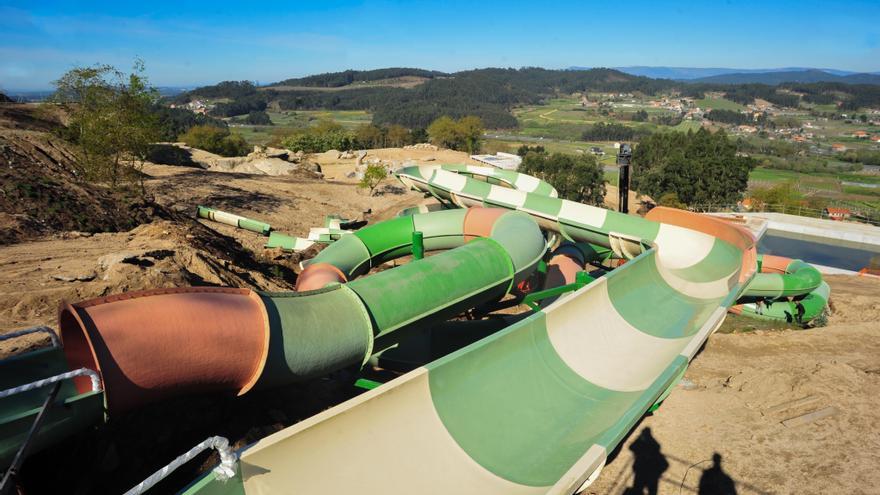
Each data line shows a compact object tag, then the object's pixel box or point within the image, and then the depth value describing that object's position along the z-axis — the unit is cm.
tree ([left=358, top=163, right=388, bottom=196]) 3803
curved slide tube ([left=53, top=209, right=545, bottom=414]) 581
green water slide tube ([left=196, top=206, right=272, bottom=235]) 2381
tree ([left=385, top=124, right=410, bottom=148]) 9725
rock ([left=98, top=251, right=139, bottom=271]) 1226
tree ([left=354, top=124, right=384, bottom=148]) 9724
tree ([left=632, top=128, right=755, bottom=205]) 5653
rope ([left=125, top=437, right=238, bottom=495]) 419
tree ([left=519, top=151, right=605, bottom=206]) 6050
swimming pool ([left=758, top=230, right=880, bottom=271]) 2972
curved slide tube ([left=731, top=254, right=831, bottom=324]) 1766
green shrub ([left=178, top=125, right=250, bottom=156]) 6469
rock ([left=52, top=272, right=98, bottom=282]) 1169
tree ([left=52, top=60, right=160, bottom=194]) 2250
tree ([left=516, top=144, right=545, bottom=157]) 10161
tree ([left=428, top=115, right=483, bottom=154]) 9419
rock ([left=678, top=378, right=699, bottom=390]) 1333
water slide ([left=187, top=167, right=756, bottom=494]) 559
